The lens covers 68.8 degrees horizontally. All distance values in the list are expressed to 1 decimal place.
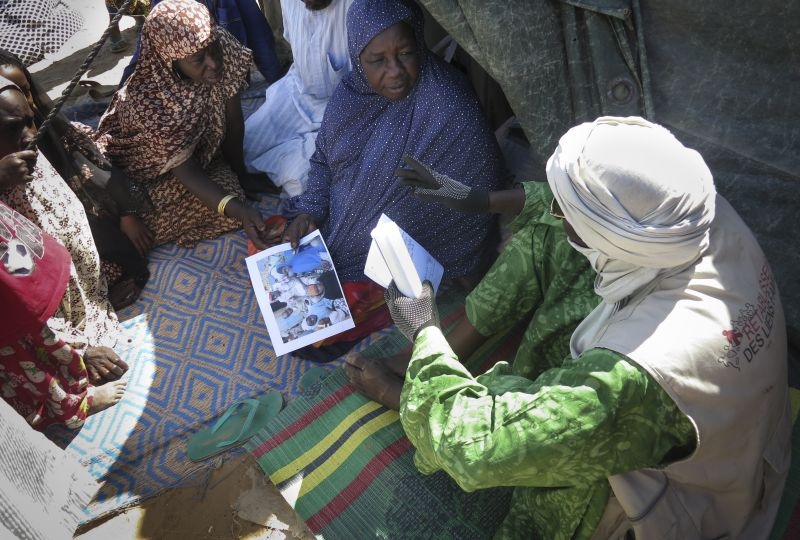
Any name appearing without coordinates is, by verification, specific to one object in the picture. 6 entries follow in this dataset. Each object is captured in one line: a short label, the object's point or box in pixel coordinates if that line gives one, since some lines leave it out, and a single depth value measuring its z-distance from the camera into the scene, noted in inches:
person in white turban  46.9
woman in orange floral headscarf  108.1
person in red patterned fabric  80.4
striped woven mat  75.4
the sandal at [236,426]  91.0
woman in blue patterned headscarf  96.8
